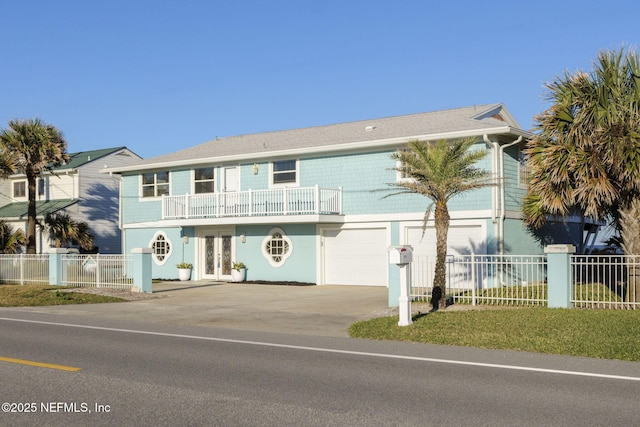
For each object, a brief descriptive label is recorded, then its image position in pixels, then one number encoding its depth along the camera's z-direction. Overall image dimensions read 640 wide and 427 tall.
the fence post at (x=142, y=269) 21.94
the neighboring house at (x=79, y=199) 37.50
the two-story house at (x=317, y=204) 22.53
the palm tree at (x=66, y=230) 33.03
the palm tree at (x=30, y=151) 29.30
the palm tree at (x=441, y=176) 15.84
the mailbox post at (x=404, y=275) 13.48
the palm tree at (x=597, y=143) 15.57
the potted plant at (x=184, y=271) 28.09
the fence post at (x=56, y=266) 24.54
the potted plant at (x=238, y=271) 26.75
